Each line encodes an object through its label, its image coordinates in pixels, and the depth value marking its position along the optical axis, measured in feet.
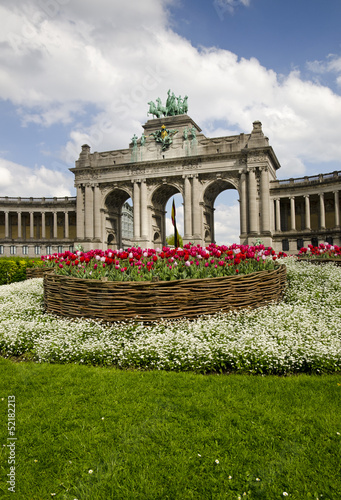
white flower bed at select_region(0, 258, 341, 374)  22.97
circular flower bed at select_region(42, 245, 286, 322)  28.35
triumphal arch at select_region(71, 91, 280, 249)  170.81
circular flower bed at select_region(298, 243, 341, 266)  57.77
